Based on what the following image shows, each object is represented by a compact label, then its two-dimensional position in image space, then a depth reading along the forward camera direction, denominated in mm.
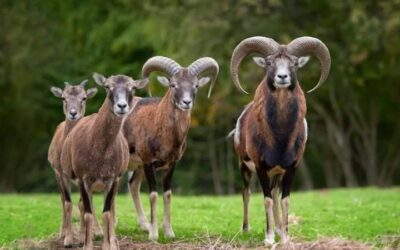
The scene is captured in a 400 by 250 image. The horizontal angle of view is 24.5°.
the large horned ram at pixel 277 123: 13539
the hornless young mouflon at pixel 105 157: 13156
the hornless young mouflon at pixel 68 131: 14504
